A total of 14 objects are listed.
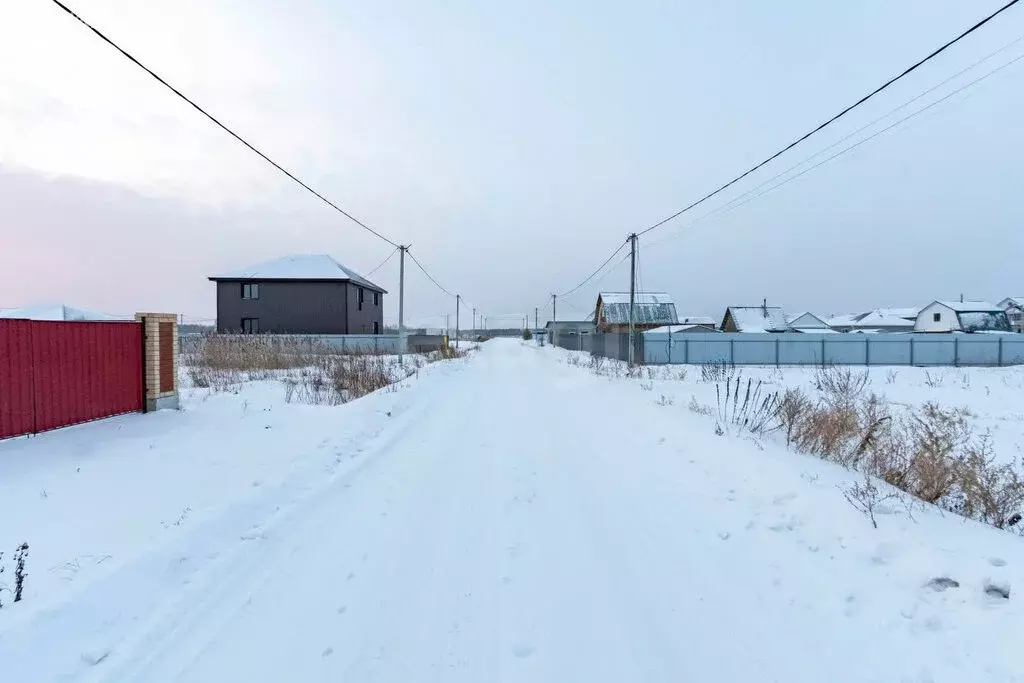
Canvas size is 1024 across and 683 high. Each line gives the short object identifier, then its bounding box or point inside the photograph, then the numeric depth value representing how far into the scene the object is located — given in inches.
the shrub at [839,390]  472.8
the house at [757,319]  2062.0
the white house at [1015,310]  2519.7
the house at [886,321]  3097.9
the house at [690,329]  1639.8
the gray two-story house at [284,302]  1533.0
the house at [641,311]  2110.0
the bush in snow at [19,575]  126.1
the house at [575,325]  4139.5
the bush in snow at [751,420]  322.7
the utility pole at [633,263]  919.7
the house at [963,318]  2151.8
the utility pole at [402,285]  1011.9
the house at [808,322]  2427.4
